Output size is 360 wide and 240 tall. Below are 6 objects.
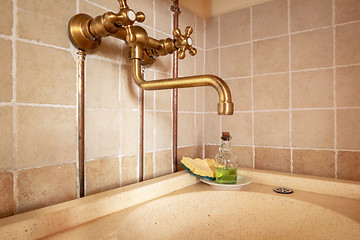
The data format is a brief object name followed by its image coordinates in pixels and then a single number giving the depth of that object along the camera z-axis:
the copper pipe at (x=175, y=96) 0.92
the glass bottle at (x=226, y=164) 0.77
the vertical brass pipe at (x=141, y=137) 0.77
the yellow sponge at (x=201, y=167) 0.80
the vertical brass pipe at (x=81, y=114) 0.61
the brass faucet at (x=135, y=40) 0.52
